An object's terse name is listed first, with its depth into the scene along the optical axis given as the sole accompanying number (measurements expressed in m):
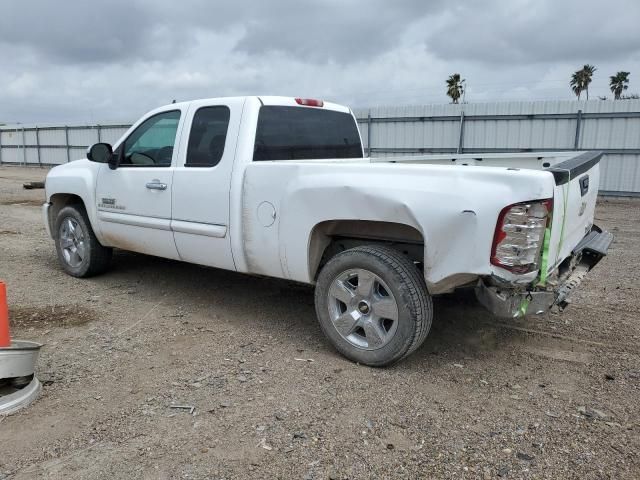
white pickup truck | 3.22
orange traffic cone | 3.35
